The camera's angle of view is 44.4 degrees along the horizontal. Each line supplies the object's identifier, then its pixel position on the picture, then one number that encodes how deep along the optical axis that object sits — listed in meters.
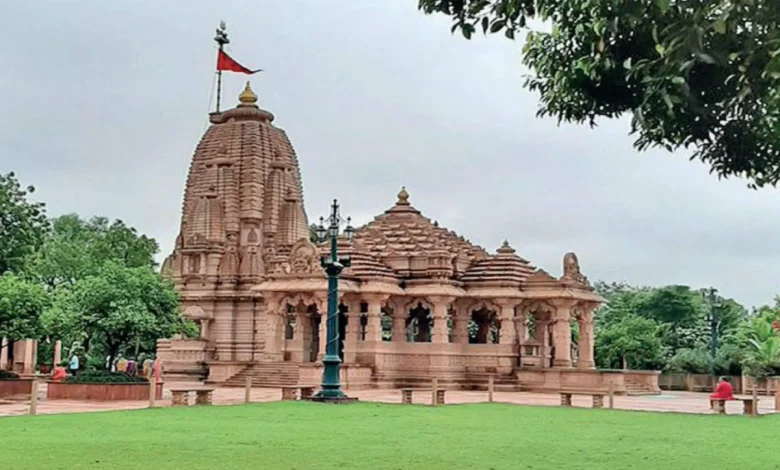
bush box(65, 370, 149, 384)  25.16
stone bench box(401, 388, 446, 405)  25.03
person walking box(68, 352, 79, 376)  38.16
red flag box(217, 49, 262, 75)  53.25
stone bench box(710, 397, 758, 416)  23.03
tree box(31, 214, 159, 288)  56.19
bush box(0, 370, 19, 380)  27.65
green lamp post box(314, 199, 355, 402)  24.23
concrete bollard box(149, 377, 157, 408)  21.89
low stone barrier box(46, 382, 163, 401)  24.73
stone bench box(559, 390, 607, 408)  24.61
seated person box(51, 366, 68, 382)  29.15
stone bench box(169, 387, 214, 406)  22.47
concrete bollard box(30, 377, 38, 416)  19.02
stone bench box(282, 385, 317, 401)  25.21
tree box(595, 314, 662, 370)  49.25
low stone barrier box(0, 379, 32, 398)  26.77
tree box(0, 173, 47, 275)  36.88
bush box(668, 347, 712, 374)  46.72
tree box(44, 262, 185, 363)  26.59
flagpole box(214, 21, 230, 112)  56.43
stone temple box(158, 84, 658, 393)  36.12
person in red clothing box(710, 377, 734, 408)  24.40
